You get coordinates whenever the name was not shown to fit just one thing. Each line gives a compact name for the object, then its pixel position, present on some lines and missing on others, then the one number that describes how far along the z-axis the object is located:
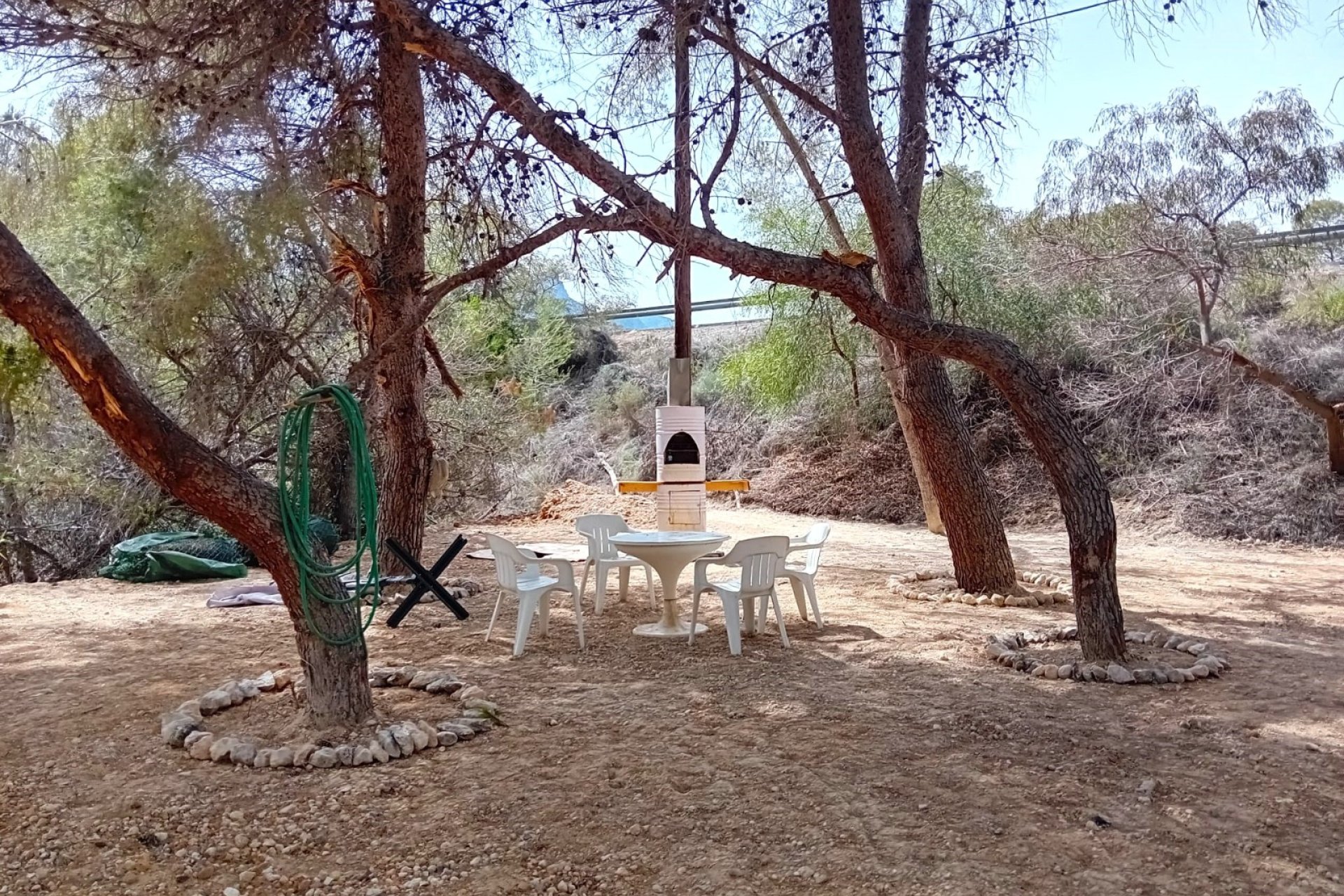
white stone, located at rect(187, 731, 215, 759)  3.49
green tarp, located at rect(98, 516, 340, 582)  7.92
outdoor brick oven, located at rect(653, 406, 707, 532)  7.62
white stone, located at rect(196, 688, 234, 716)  3.99
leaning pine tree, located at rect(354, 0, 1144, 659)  4.20
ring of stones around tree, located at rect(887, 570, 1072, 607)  6.23
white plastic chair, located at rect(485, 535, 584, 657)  5.05
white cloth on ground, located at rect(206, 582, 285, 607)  6.61
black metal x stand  5.71
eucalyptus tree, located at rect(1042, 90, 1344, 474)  8.84
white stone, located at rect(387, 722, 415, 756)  3.45
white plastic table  5.34
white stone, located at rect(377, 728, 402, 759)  3.42
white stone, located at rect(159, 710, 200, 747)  3.63
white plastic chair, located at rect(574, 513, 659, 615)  6.10
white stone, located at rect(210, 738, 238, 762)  3.44
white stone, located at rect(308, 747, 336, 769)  3.35
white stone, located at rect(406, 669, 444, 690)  4.31
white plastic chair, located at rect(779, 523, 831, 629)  5.56
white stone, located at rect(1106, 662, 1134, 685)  4.21
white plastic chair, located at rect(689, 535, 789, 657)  4.98
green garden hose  3.49
